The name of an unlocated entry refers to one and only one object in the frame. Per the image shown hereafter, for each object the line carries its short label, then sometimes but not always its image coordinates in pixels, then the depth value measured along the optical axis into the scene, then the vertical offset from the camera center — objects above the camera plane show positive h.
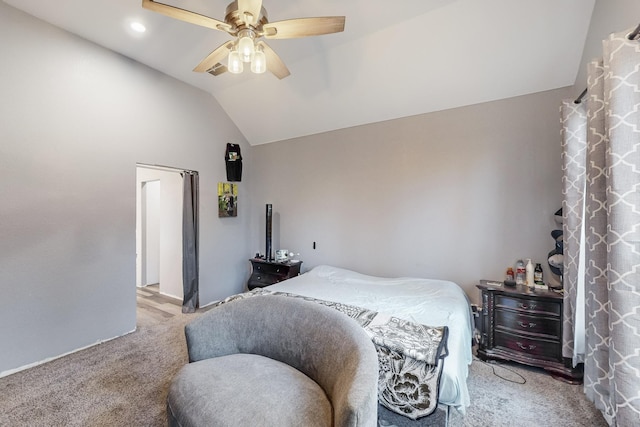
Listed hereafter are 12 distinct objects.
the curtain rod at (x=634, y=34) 1.23 +0.84
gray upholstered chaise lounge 1.18 -0.91
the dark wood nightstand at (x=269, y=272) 3.99 -0.95
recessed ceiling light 2.58 +1.81
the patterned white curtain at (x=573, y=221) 2.15 -0.09
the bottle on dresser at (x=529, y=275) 2.66 -0.65
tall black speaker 4.17 -0.31
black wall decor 4.38 +0.81
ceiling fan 1.64 +1.23
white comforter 1.59 -0.86
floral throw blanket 1.53 -0.94
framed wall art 4.28 +0.18
